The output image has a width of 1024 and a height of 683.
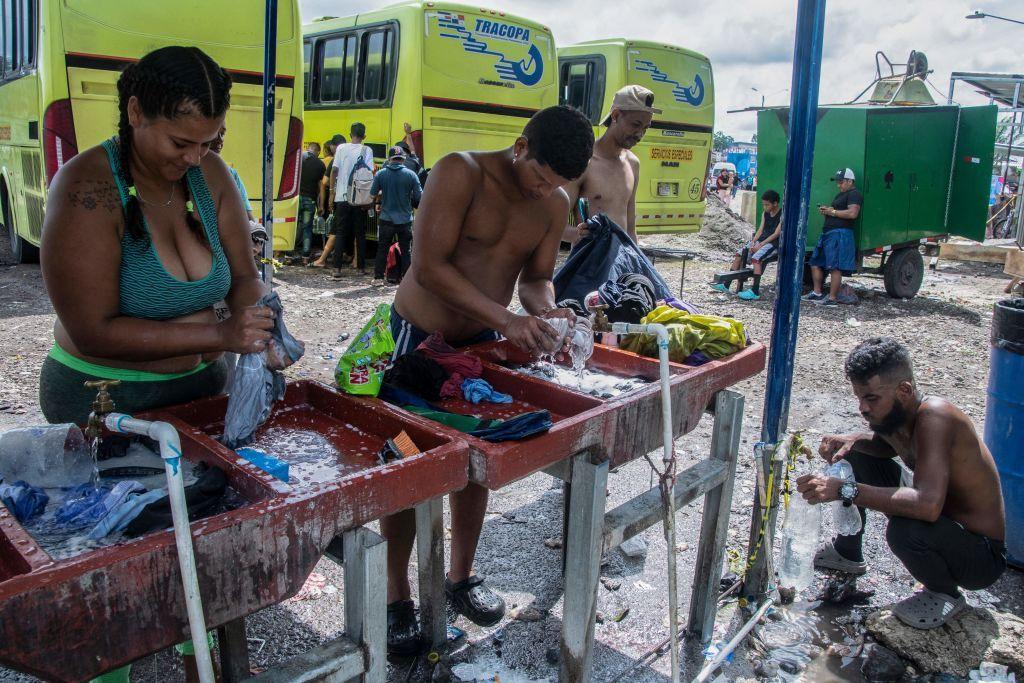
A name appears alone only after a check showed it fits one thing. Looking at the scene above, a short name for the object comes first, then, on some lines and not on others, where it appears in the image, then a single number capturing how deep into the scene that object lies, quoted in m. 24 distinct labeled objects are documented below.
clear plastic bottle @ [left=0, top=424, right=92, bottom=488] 1.60
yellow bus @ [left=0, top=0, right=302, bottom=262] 6.44
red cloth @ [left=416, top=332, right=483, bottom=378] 2.50
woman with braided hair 1.68
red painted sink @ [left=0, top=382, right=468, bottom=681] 1.19
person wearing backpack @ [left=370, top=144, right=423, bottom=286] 8.88
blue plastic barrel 3.39
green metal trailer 9.21
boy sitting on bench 9.62
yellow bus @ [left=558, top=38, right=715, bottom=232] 11.59
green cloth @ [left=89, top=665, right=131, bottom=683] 1.94
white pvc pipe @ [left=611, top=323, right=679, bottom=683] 2.04
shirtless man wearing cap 4.17
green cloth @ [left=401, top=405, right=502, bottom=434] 2.07
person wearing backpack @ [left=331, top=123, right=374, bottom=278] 9.41
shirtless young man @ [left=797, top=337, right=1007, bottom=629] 2.80
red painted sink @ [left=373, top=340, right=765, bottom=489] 1.87
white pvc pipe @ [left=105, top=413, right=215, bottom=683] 1.18
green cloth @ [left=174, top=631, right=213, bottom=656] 2.10
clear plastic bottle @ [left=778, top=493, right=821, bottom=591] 3.40
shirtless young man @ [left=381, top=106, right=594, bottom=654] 2.44
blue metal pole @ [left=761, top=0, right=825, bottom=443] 2.75
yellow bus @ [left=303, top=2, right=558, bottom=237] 9.36
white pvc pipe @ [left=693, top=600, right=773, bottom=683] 2.65
